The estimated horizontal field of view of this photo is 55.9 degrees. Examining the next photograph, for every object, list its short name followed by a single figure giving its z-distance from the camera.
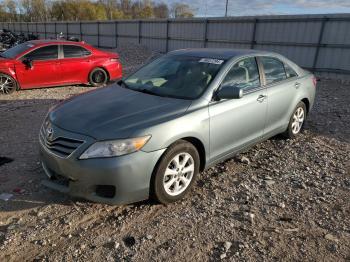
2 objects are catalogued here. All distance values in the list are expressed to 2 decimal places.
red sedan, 8.99
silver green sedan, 3.20
